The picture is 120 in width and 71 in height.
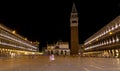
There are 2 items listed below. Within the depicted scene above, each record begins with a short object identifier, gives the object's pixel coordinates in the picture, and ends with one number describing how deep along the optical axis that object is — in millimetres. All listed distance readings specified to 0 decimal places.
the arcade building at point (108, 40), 30731
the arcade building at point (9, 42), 40903
